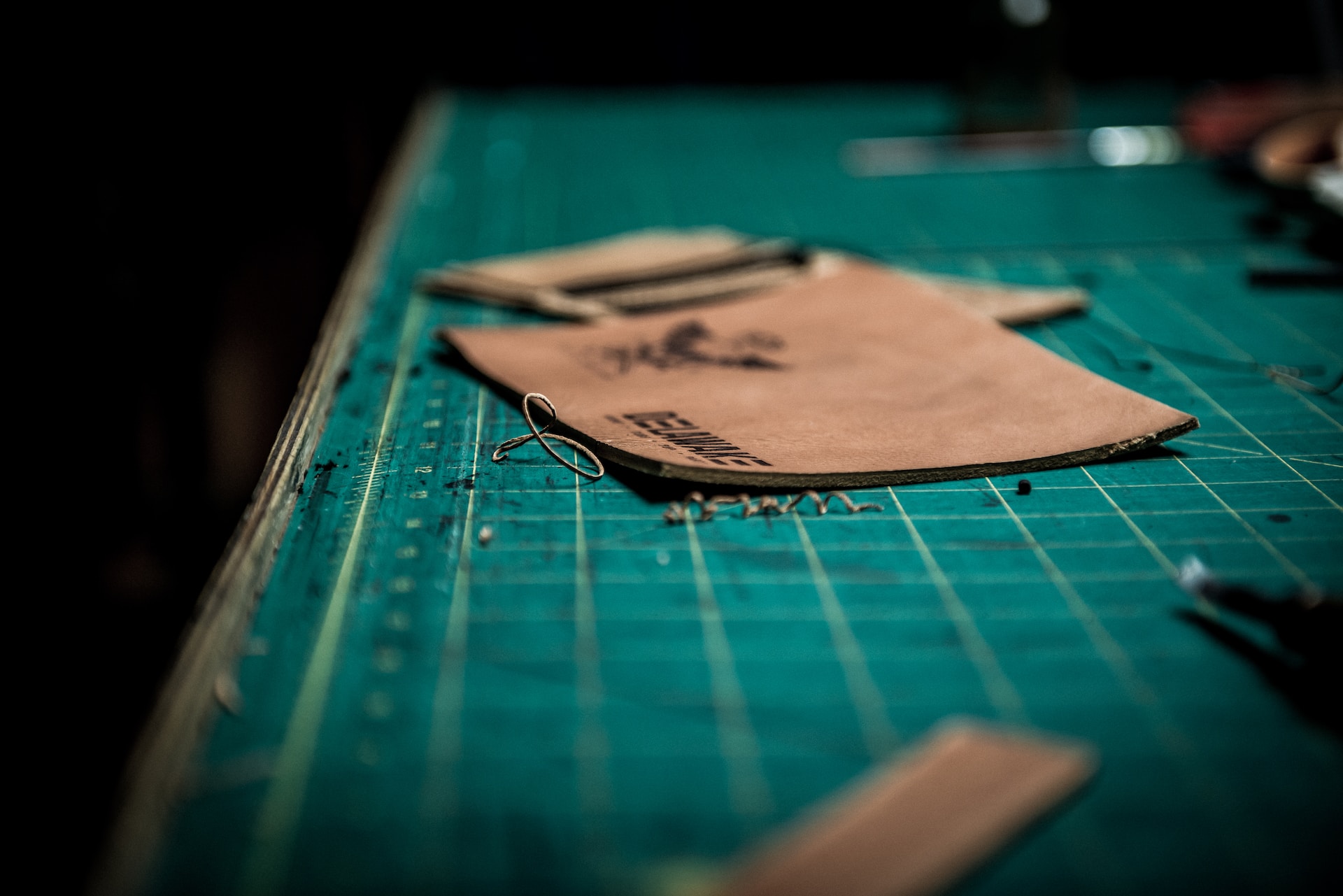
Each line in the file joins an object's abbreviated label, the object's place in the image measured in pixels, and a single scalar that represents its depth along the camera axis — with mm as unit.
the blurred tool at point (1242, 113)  1098
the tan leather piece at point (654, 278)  773
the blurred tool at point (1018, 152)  1139
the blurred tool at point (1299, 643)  534
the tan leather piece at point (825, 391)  625
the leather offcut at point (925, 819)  489
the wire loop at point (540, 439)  636
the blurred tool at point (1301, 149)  947
